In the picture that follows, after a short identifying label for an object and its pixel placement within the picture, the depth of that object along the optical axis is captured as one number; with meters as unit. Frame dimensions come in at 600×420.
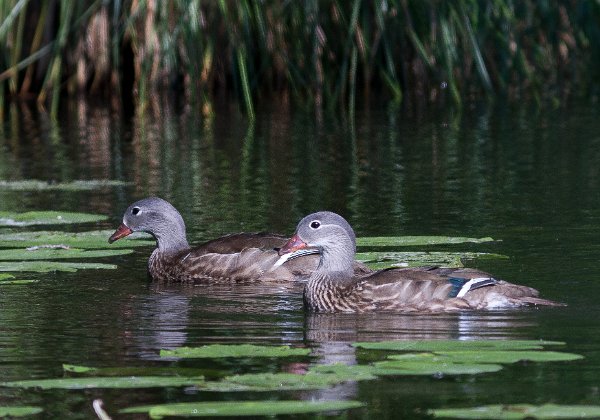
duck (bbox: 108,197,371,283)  23.20
